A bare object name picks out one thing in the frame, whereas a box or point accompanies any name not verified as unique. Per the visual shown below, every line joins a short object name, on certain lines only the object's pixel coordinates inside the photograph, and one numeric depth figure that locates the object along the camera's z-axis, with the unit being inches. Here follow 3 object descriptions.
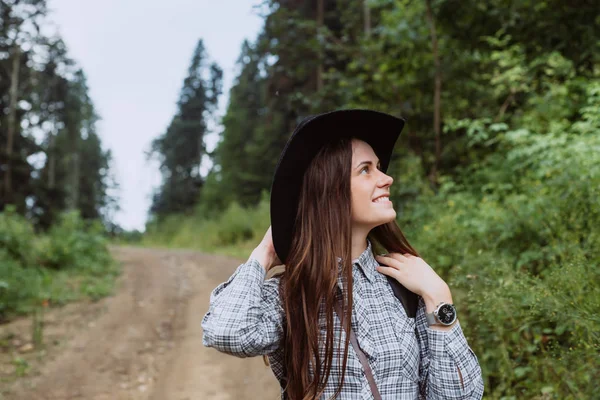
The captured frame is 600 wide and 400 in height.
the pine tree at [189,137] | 1331.2
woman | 60.9
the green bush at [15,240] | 363.6
